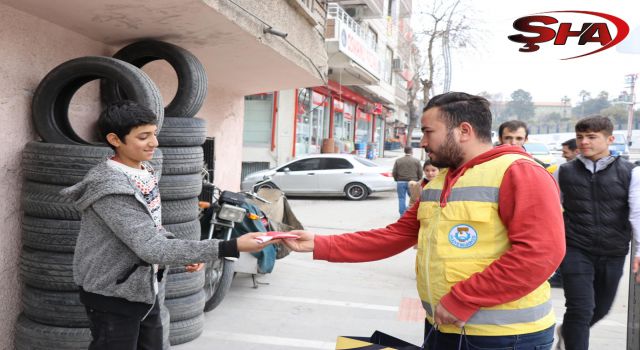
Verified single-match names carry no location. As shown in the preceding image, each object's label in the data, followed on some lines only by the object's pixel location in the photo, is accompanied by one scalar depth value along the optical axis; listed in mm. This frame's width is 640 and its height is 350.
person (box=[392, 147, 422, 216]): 11612
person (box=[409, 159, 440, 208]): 6819
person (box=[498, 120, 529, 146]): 5094
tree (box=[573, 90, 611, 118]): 96506
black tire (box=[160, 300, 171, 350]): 3661
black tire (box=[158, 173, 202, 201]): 3957
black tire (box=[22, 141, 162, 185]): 3340
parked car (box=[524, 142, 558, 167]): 22342
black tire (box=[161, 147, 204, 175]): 3969
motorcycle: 4879
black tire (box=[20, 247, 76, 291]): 3396
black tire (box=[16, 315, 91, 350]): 3406
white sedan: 15062
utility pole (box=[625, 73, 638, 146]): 45225
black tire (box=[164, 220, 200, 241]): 3995
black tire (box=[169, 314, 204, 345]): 4273
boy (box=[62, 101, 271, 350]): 2314
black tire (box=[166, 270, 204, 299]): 4160
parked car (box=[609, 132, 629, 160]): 26859
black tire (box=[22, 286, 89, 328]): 3416
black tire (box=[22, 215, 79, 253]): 3365
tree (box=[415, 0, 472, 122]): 30281
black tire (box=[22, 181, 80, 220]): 3352
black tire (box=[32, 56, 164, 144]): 3537
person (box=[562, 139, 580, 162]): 6281
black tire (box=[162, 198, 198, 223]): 3978
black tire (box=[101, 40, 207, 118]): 4281
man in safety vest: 1872
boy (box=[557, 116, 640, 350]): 3520
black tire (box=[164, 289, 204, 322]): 4203
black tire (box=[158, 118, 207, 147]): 3973
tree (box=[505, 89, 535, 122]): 116625
